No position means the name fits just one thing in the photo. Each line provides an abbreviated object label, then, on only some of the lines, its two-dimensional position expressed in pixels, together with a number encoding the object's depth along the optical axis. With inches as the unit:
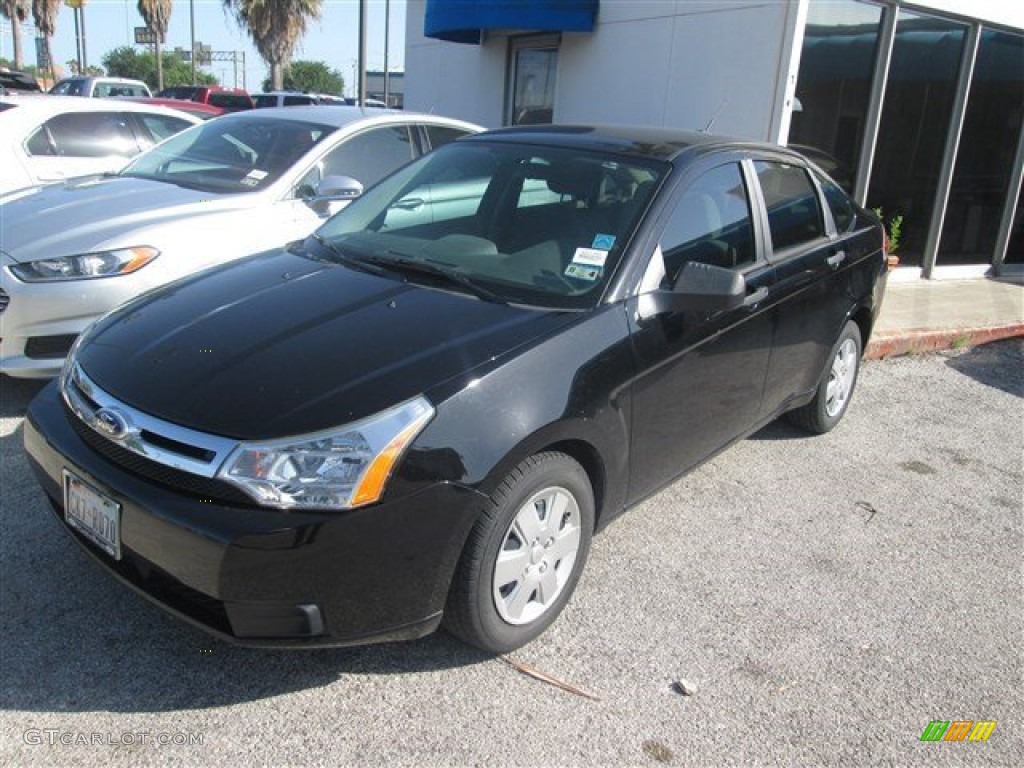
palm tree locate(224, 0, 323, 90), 1336.1
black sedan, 90.0
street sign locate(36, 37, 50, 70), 1608.5
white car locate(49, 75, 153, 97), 748.6
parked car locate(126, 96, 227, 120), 498.4
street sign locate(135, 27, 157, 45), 1662.2
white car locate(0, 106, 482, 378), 164.6
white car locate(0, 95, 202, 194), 275.0
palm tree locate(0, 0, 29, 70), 1467.8
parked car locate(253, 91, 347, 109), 851.6
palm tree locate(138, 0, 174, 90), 1646.2
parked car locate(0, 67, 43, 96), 807.0
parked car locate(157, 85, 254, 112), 859.4
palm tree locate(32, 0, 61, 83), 1536.7
